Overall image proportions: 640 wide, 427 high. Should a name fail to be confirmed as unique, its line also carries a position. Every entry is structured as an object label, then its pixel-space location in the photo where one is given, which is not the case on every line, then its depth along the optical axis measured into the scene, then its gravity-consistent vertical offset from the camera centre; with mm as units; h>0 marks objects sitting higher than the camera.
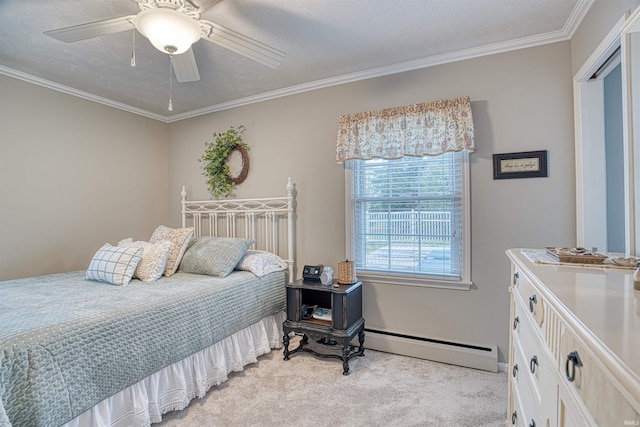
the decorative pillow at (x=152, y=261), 2465 -363
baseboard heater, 2402 -1118
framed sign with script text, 2271 +332
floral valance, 2414 +659
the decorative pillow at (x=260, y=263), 2789 -447
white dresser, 503 -291
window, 2535 -58
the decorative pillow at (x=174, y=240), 2707 -237
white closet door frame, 2010 +334
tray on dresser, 1256 -195
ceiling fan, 1547 +961
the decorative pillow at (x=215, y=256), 2656 -357
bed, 1344 -649
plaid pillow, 2340 -374
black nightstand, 2449 -881
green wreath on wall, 3520 +612
